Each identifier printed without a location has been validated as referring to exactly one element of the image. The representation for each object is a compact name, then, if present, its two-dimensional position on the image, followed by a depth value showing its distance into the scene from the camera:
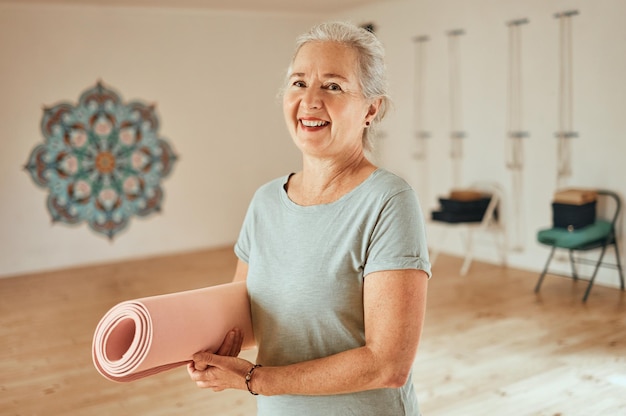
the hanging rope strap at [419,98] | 6.79
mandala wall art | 6.52
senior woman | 1.09
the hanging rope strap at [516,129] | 5.76
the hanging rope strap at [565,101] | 5.30
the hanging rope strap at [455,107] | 6.38
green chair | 4.81
